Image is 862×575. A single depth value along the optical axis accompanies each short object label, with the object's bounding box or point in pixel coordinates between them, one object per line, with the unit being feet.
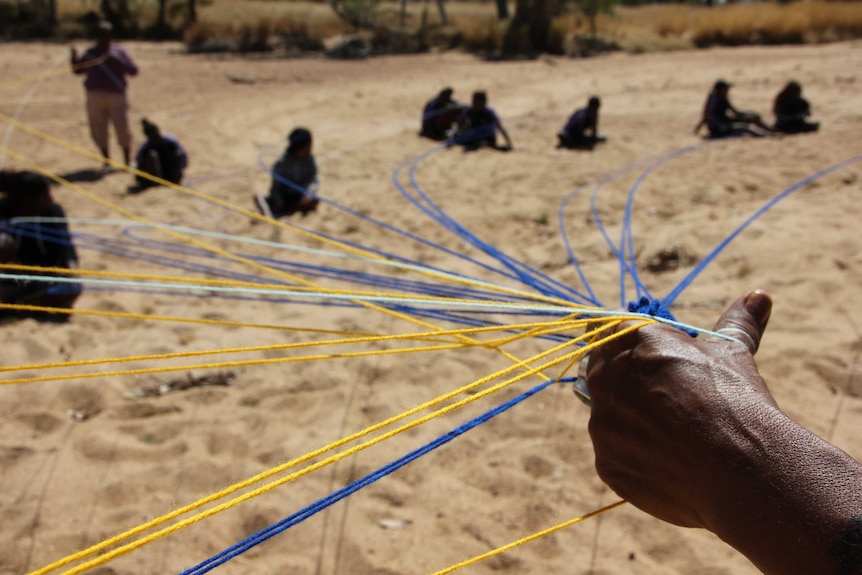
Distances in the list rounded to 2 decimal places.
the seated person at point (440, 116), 26.37
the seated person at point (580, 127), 24.20
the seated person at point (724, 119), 24.48
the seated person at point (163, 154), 19.83
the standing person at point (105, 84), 20.76
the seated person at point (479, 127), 24.75
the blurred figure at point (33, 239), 12.32
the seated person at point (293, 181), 18.28
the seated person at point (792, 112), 24.17
